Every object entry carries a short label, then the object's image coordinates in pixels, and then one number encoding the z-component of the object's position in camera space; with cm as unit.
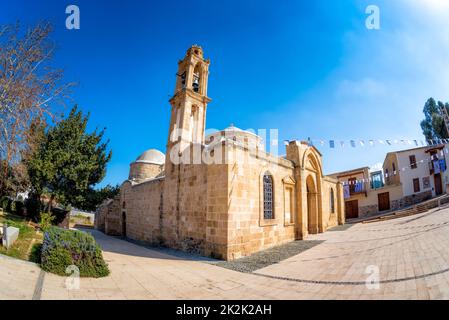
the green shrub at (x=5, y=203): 1639
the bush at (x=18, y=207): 1676
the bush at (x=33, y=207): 1521
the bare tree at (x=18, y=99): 608
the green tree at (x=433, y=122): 2805
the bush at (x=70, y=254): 488
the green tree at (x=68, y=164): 1303
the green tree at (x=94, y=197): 1543
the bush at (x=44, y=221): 939
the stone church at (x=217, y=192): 808
